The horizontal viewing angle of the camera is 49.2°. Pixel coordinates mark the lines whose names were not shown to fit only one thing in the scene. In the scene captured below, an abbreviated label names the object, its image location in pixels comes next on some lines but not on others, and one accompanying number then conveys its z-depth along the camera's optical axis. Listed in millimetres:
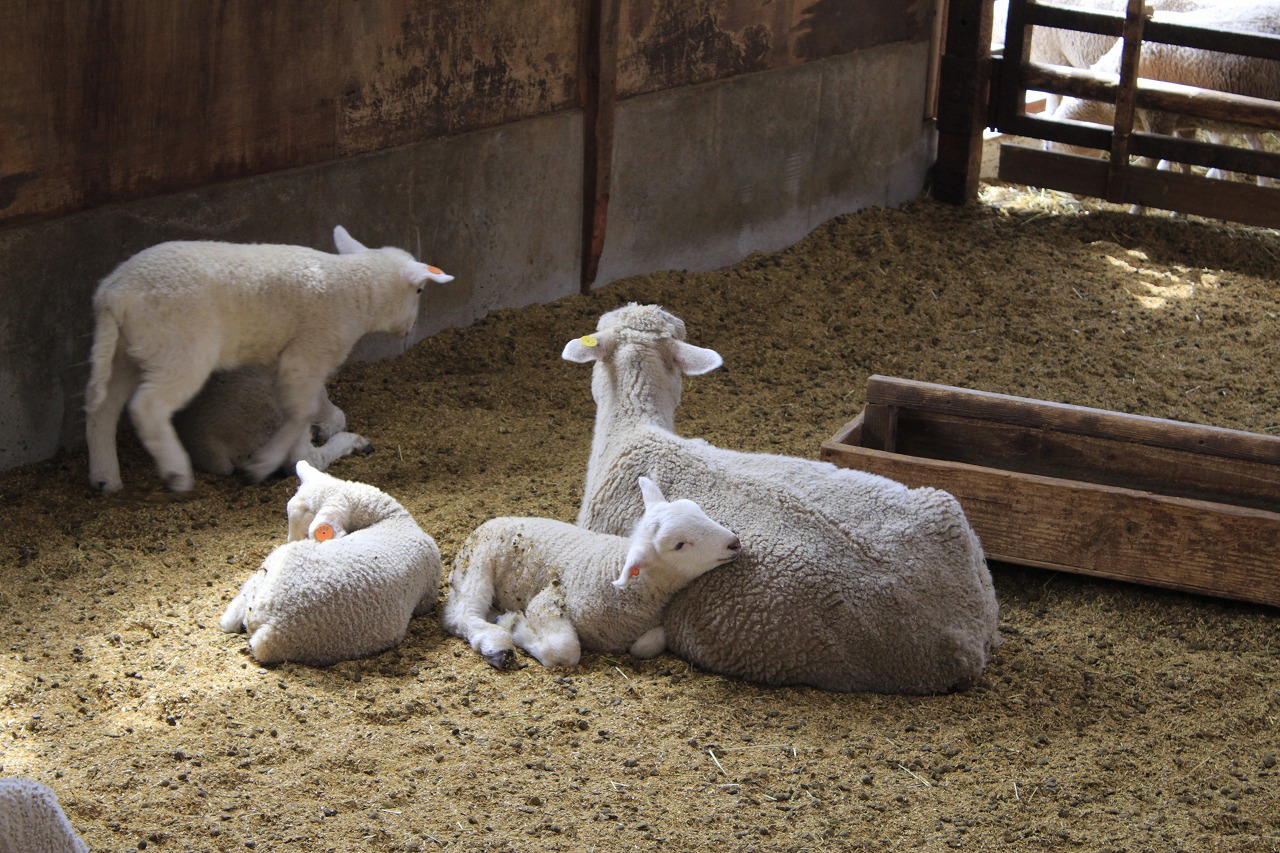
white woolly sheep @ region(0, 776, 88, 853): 2293
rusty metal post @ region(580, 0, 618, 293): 7333
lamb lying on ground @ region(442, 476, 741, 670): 4051
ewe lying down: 4047
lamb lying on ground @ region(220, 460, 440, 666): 4102
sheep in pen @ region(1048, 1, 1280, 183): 9344
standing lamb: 5031
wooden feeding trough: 4637
